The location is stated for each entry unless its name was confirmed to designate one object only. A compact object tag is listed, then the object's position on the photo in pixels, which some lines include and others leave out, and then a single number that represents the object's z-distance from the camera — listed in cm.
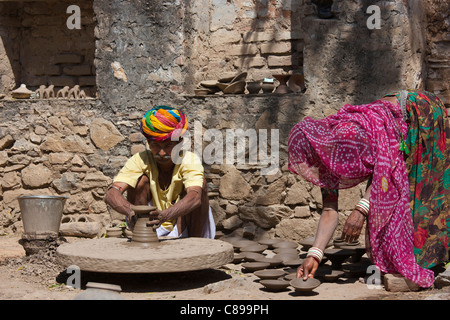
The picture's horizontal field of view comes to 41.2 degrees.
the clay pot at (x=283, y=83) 586
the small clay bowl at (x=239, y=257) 474
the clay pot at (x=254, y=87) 590
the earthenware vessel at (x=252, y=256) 458
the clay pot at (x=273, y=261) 437
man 443
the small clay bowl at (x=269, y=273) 397
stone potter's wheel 374
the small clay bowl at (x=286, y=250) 481
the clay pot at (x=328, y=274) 400
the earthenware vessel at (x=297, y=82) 593
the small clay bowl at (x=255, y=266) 433
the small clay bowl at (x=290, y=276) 395
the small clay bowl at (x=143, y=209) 409
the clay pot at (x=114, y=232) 551
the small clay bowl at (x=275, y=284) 378
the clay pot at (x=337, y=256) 429
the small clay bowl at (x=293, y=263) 437
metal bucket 529
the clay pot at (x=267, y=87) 591
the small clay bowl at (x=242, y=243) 508
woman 376
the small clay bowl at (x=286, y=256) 454
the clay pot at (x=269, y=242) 513
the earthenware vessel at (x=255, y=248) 489
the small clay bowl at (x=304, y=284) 358
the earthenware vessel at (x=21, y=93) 638
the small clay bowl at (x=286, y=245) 501
